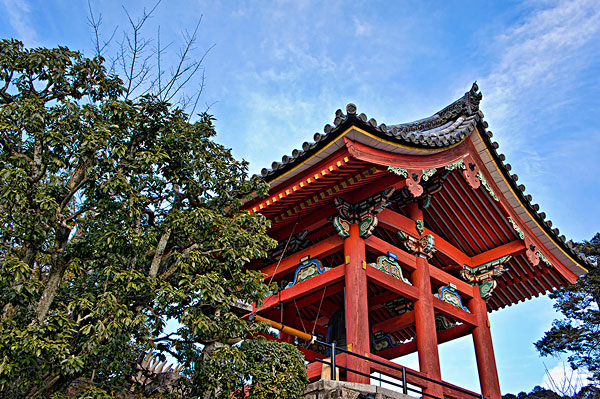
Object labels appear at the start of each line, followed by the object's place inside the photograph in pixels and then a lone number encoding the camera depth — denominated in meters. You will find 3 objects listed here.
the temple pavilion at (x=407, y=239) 9.49
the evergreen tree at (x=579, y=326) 17.30
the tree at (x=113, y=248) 5.81
